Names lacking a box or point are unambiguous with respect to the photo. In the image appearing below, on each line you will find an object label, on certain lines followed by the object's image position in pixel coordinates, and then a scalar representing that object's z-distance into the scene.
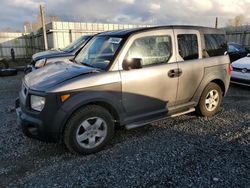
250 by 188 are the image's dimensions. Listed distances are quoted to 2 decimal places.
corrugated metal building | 13.71
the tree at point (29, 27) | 20.28
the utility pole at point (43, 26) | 12.89
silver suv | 3.18
